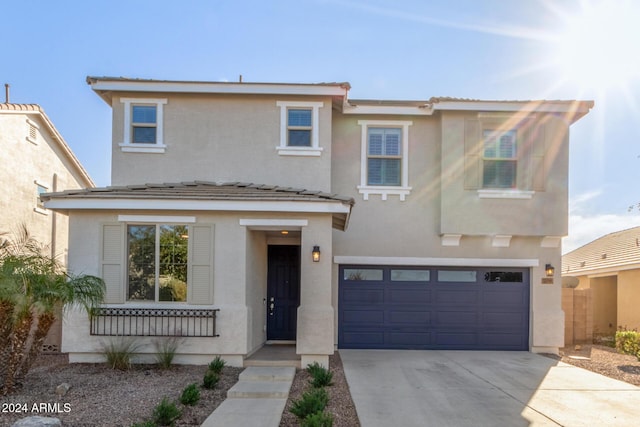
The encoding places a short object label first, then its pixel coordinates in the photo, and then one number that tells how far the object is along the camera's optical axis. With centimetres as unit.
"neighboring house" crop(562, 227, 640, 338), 1411
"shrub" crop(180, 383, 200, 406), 605
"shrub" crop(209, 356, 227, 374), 775
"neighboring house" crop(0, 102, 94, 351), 1470
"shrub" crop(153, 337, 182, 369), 820
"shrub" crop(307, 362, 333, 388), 714
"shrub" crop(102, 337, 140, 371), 814
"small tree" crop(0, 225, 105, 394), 624
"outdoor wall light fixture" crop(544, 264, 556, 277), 1118
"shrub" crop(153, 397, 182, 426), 525
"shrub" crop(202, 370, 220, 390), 696
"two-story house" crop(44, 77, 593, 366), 1081
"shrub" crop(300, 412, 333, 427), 481
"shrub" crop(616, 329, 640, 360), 1032
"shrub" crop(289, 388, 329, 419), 549
